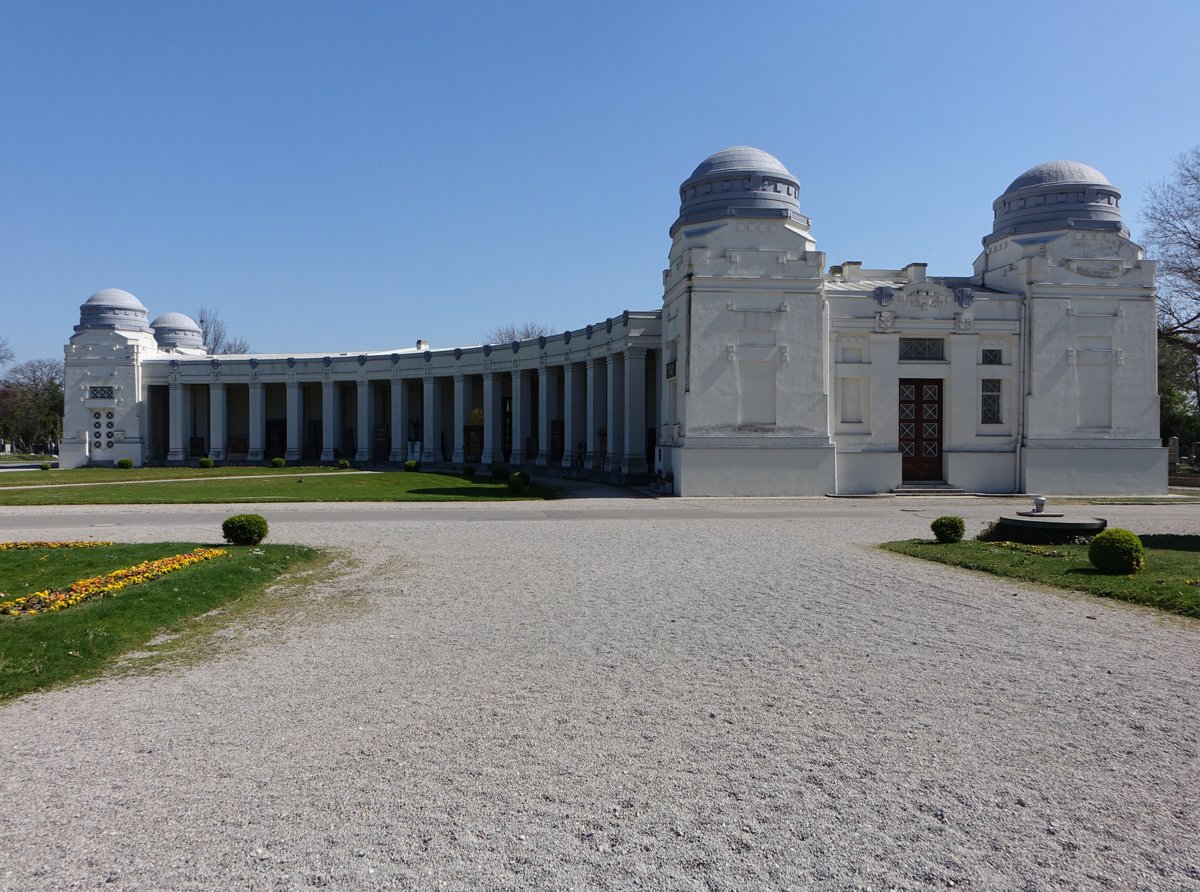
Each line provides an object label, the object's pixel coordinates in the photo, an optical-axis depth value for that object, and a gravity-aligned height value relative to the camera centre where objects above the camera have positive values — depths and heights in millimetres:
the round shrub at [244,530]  16484 -1591
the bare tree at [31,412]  81688 +3320
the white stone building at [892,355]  32688 +3902
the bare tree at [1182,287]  38625 +8168
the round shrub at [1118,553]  13453 -1550
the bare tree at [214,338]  97250 +12469
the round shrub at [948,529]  17594 -1552
